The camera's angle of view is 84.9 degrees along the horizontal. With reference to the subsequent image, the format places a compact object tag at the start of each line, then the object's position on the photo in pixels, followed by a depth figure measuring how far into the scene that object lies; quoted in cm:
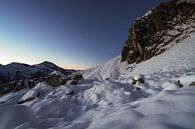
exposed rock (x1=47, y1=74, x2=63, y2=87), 1010
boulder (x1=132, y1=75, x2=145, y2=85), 615
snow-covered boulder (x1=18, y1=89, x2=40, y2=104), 749
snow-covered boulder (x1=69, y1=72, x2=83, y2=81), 1065
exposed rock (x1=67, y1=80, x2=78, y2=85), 868
